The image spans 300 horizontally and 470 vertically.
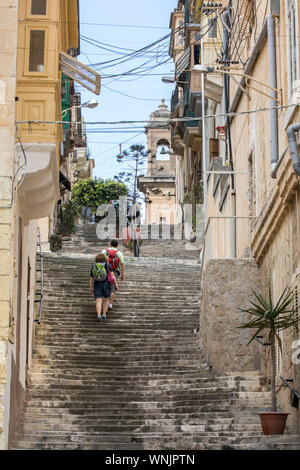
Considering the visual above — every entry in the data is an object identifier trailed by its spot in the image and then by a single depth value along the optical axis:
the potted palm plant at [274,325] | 13.55
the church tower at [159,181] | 61.16
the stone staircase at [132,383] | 14.45
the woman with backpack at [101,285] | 21.50
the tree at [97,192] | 54.78
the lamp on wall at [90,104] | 17.89
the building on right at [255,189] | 14.96
